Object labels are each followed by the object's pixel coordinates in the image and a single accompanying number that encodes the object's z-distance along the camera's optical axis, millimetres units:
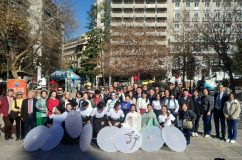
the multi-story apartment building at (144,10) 51048
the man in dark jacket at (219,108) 6481
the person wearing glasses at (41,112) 6229
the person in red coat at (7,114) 6206
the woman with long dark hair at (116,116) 5771
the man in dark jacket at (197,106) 6700
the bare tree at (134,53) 20954
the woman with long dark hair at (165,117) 5884
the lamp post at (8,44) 13804
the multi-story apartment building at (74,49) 70280
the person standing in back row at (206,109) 6676
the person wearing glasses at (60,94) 6892
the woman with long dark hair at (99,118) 5957
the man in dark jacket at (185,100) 6513
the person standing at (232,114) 6105
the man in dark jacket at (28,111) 6152
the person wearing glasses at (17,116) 6264
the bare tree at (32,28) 13499
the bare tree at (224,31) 17721
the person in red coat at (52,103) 6346
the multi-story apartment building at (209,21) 18716
